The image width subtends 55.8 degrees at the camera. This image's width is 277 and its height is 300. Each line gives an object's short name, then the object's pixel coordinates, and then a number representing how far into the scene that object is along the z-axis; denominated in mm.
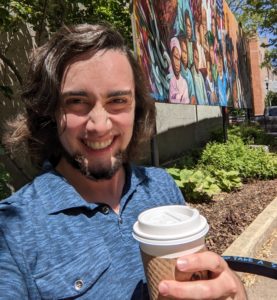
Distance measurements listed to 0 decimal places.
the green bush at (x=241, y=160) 5585
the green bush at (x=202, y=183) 4309
